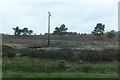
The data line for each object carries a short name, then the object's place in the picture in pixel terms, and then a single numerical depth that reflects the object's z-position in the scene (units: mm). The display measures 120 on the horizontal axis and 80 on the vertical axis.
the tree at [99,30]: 50519
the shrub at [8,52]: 19898
